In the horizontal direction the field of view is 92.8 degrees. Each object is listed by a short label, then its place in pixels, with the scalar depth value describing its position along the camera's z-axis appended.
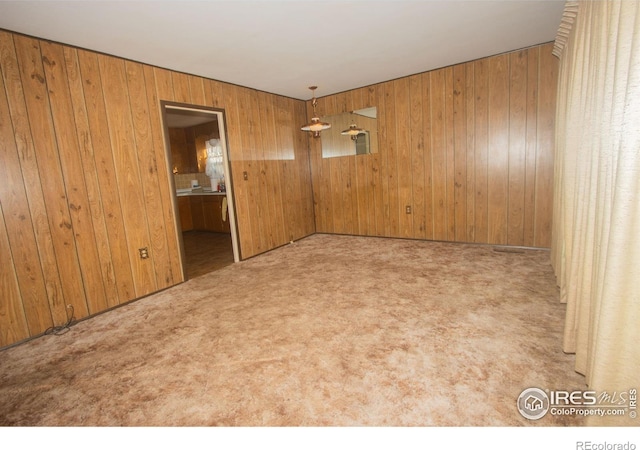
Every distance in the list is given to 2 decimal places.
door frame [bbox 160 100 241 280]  3.51
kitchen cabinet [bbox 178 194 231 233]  6.45
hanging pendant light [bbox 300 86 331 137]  3.99
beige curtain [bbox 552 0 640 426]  1.16
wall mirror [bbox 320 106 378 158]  5.15
